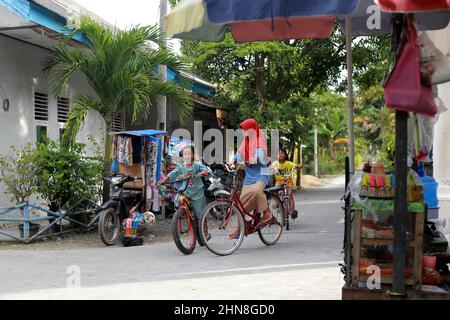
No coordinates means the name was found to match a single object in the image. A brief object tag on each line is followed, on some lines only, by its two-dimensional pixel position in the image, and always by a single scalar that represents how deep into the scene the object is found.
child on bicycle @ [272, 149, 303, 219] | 11.93
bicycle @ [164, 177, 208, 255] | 8.48
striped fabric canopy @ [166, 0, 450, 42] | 4.71
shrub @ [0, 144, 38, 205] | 9.95
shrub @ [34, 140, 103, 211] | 10.09
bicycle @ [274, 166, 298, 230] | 11.52
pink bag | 4.26
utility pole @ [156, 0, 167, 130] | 12.91
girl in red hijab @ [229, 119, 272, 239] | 8.88
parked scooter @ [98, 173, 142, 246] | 9.59
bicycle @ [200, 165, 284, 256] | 8.38
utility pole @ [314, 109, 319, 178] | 40.88
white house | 10.18
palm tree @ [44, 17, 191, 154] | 10.40
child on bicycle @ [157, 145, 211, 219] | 8.83
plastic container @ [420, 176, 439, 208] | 5.80
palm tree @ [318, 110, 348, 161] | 44.44
